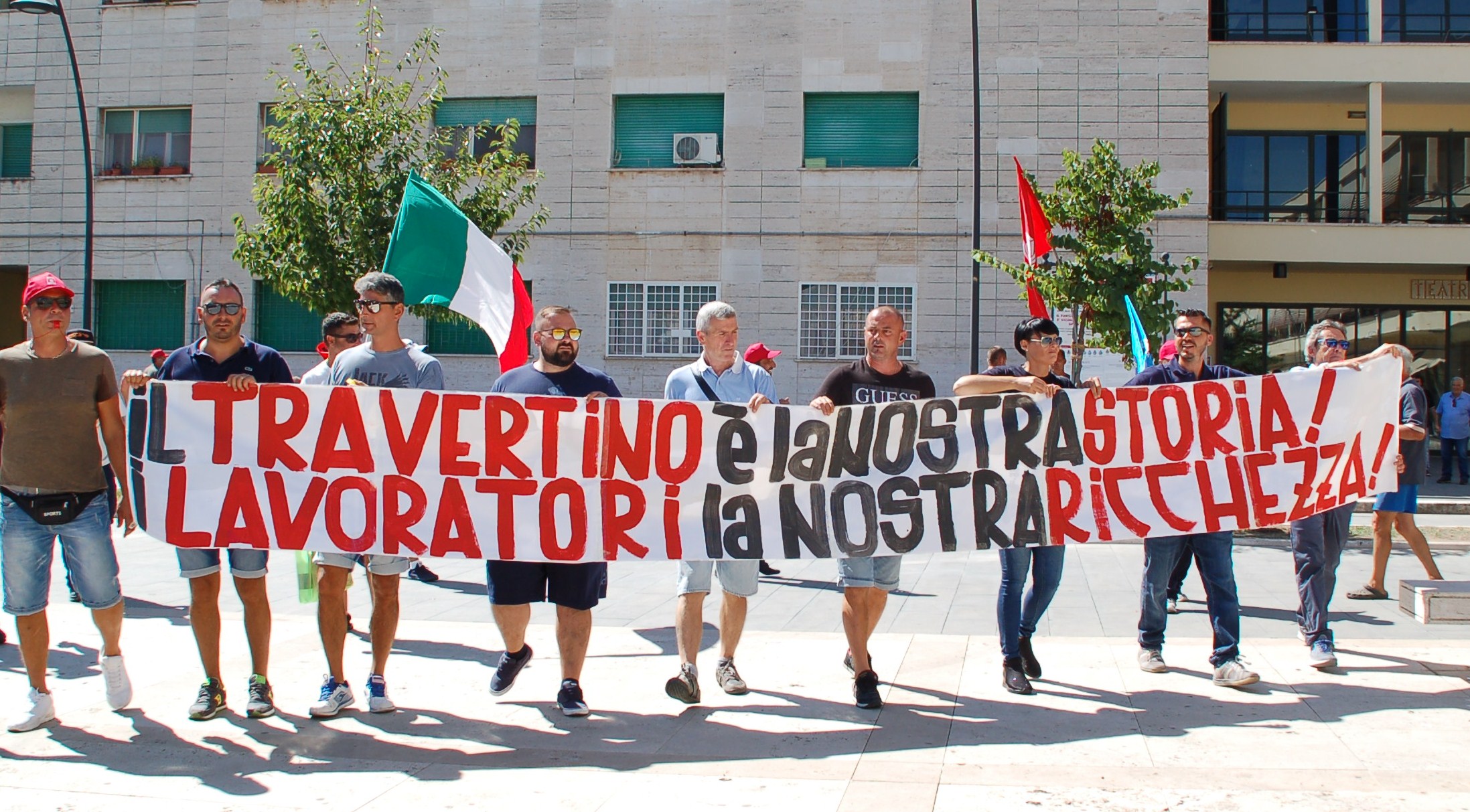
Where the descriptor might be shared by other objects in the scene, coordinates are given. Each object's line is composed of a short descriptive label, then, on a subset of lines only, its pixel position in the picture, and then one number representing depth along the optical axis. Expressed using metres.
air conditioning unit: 19.59
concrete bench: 5.44
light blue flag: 12.74
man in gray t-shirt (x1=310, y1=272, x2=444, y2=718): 5.21
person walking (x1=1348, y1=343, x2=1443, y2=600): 7.53
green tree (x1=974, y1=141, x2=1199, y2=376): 14.00
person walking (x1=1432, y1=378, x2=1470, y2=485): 19.05
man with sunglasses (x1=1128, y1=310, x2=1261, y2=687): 5.67
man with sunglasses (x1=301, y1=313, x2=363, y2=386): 7.29
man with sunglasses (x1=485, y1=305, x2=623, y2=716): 5.26
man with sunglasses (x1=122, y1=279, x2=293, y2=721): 5.14
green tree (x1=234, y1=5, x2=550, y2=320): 14.41
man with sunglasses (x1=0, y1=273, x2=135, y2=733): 4.92
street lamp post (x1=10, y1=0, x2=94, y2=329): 15.78
